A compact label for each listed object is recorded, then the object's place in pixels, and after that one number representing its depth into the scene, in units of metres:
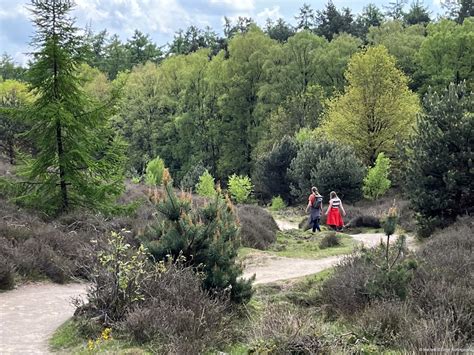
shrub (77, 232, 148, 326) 7.38
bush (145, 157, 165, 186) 37.22
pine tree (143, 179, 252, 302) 8.38
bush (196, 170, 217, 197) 31.41
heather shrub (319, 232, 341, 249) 16.78
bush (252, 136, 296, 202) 36.81
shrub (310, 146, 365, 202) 28.83
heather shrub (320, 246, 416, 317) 8.27
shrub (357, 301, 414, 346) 6.88
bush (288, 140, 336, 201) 31.59
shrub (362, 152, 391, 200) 29.00
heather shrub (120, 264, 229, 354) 6.36
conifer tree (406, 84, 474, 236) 16.00
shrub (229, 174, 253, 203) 35.41
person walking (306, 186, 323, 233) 19.50
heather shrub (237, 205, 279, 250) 16.75
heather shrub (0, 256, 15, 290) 9.69
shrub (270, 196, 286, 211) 34.47
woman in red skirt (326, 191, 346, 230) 21.03
